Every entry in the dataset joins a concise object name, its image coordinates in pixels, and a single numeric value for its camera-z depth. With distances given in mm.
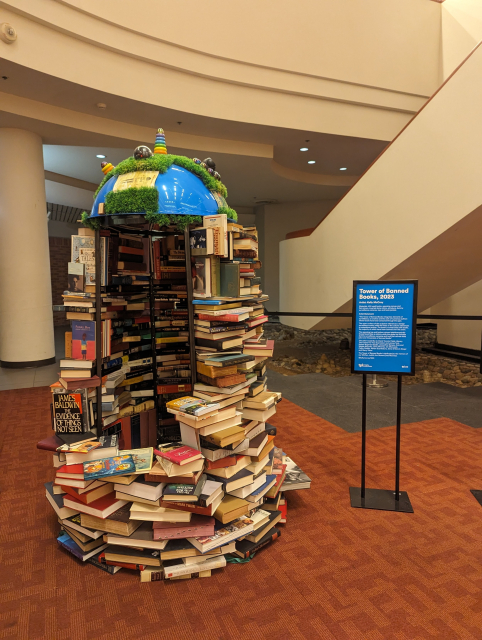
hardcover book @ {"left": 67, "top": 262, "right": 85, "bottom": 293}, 2324
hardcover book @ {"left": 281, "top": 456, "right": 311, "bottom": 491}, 2566
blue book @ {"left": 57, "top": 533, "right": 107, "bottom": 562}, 2100
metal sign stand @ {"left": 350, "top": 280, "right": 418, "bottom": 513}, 2459
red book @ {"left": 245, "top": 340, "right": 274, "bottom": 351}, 2453
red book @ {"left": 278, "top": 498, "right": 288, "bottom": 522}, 2439
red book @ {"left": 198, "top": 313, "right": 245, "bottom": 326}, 2189
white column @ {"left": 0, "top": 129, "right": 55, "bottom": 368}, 6137
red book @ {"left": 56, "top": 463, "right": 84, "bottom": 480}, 2039
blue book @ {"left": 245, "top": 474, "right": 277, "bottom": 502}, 2248
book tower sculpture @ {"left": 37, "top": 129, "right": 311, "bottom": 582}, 2021
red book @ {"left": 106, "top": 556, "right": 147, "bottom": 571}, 1998
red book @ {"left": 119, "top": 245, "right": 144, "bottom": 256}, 2662
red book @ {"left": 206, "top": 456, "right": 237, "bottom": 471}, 2141
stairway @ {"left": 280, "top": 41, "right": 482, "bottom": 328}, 4008
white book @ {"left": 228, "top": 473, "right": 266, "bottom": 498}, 2191
